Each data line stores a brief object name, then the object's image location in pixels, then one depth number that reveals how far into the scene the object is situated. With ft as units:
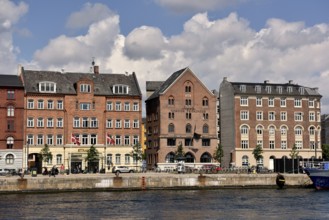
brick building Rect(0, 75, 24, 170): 381.40
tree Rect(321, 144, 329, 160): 510.70
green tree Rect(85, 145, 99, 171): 383.65
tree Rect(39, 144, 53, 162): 380.78
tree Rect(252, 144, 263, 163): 428.27
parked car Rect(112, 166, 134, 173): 377.42
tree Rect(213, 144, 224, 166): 416.05
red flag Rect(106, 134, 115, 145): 380.25
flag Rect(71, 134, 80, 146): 374.84
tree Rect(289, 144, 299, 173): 428.72
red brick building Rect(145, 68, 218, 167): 419.33
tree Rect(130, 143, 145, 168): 395.55
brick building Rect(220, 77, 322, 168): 440.86
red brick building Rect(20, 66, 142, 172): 391.45
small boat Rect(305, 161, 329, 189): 320.91
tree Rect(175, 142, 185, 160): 405.59
